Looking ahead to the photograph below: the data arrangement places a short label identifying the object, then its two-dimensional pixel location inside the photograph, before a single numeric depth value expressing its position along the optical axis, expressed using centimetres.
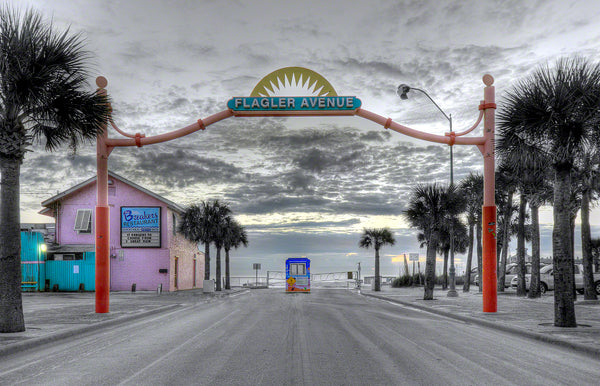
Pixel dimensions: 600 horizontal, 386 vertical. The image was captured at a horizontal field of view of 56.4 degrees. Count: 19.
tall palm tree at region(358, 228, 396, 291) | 4603
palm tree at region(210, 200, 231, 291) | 4309
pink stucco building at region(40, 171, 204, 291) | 4059
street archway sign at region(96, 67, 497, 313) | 1752
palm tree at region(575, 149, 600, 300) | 2298
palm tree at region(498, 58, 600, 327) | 1334
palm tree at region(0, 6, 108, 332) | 1265
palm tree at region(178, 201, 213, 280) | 4225
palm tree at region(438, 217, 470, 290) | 4425
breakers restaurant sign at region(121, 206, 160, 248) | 4109
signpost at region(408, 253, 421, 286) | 4367
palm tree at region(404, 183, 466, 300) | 2736
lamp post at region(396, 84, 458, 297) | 2425
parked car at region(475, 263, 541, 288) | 3675
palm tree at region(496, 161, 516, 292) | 2865
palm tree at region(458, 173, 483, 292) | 3335
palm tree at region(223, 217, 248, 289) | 4594
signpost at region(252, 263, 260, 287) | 5512
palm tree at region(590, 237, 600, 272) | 5488
